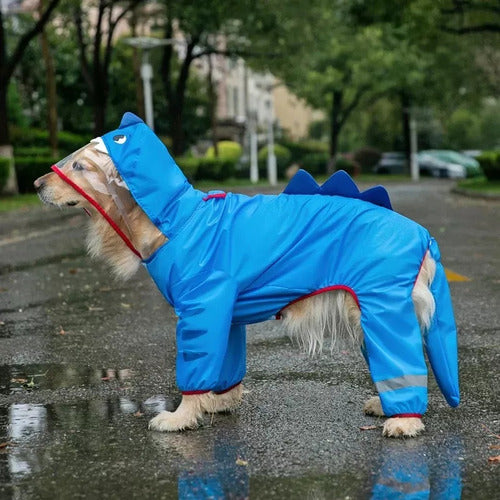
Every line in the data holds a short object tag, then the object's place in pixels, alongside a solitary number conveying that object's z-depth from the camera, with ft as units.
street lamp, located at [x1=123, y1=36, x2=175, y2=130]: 105.91
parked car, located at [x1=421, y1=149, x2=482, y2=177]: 178.98
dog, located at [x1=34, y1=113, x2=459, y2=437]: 15.61
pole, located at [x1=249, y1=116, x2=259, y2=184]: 157.55
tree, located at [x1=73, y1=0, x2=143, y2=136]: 106.63
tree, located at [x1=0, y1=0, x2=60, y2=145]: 89.03
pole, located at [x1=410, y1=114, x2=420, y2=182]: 182.29
